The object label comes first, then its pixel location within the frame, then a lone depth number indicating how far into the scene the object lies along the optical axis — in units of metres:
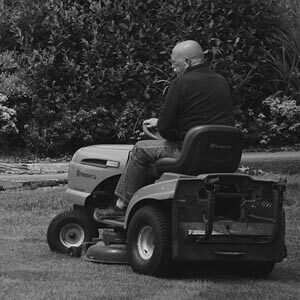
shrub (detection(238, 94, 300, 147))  27.81
